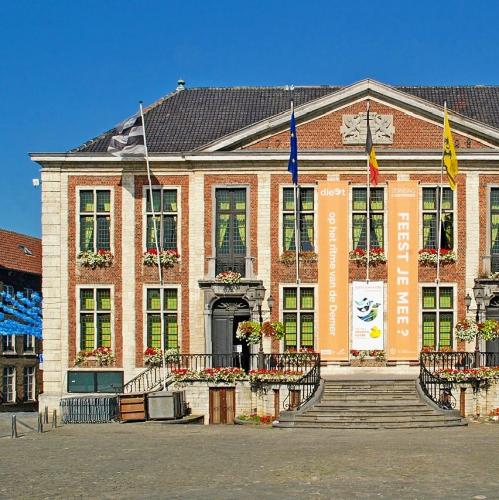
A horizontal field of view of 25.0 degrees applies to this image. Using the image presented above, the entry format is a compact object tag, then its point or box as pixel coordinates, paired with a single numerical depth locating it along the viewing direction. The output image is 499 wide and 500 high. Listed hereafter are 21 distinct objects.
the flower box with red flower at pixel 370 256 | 31.45
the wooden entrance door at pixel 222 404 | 29.70
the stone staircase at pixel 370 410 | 25.31
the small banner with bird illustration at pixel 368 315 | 31.38
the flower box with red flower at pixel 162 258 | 31.75
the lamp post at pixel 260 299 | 31.36
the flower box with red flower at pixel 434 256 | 31.30
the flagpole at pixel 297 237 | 31.17
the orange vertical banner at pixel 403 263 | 31.28
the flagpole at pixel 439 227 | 30.97
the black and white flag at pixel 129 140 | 30.95
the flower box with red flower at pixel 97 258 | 31.77
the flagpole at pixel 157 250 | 31.00
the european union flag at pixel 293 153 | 29.83
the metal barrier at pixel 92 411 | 28.09
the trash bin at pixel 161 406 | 27.80
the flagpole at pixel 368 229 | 31.19
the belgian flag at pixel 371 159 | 29.97
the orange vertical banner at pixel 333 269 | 31.38
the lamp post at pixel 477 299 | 30.78
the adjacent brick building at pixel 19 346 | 48.66
